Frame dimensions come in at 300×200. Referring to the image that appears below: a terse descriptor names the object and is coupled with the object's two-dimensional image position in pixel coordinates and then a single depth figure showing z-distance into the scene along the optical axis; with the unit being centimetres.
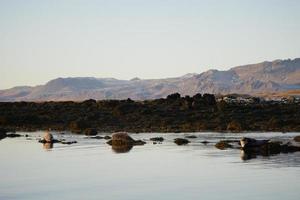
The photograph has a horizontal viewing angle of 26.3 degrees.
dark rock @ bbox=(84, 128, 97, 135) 5280
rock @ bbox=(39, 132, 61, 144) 4448
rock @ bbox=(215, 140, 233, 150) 3891
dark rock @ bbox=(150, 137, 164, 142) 4521
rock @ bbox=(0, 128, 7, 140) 5162
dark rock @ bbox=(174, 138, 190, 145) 4260
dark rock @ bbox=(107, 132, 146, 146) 4231
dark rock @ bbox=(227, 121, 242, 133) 5642
